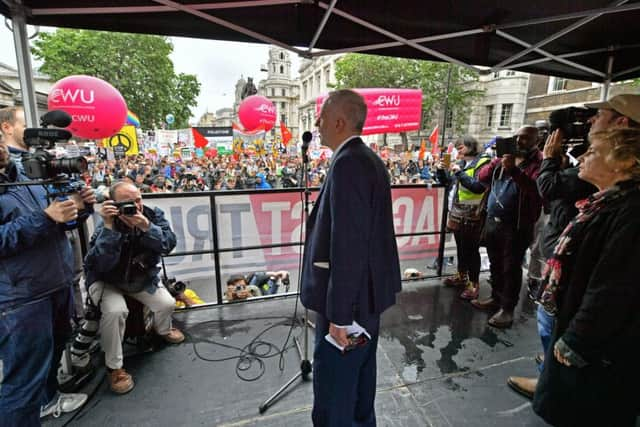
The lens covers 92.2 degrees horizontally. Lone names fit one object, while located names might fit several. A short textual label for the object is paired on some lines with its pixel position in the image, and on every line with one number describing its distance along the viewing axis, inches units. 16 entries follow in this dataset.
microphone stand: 83.1
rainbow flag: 393.1
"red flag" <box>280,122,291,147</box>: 530.0
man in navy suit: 53.1
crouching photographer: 87.8
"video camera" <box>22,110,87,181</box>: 62.3
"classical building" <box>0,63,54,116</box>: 741.9
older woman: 48.0
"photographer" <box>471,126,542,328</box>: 111.0
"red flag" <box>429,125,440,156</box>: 459.2
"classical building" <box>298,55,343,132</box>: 1814.5
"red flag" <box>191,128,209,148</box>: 475.1
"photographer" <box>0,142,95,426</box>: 62.9
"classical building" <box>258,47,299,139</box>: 2807.6
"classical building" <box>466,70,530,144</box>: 956.0
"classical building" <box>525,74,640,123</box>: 682.2
